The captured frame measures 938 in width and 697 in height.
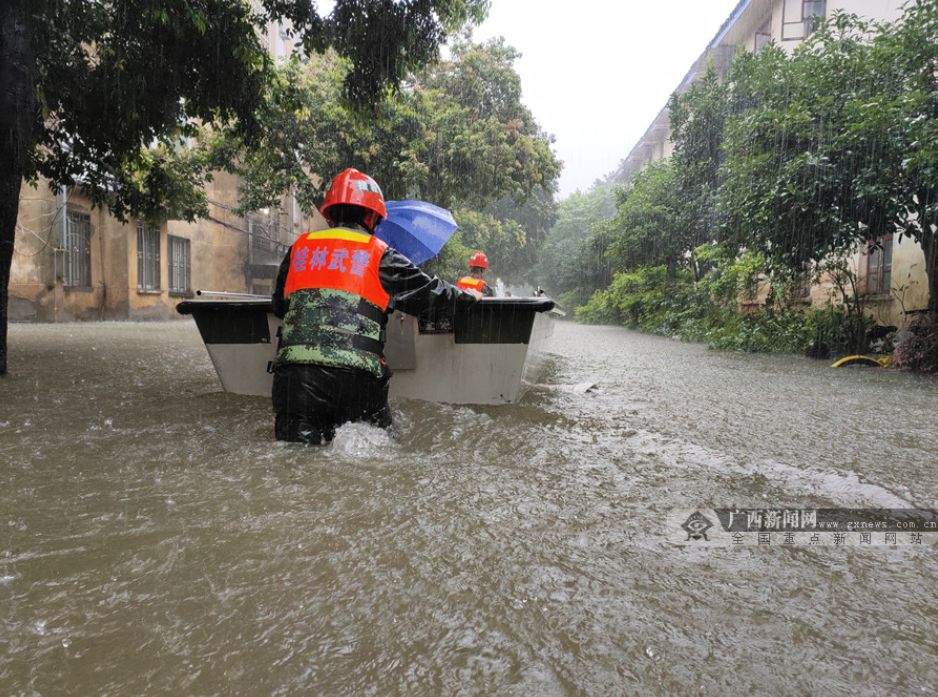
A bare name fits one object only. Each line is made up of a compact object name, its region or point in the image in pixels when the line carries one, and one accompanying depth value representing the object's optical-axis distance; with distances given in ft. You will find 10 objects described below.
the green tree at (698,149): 50.83
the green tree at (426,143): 41.57
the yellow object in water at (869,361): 26.21
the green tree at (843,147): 23.31
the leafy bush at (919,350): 23.57
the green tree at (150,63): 17.13
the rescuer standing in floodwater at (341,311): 9.48
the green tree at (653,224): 58.95
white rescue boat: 12.96
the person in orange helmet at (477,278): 21.01
